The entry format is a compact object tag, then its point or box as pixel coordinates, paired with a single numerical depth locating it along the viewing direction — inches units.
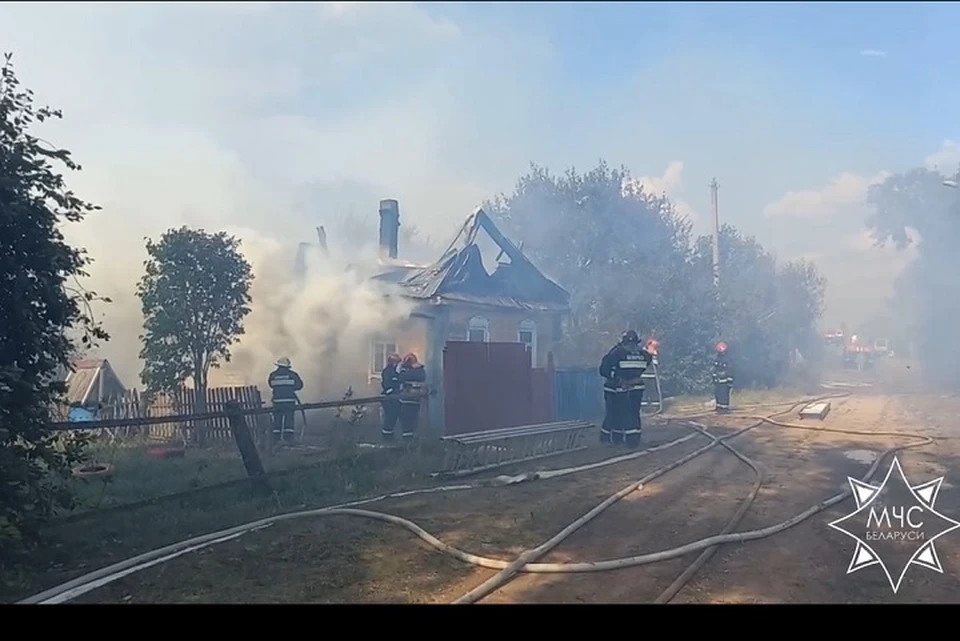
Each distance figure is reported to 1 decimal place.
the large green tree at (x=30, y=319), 198.7
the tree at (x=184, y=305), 484.1
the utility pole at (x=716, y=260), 621.0
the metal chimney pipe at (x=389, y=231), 711.1
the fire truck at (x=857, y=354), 1443.2
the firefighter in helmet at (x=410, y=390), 460.1
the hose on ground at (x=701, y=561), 169.2
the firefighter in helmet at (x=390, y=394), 456.4
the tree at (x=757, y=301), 860.6
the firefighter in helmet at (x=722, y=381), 645.9
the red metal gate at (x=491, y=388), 473.4
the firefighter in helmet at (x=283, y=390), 455.8
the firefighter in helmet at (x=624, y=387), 438.0
